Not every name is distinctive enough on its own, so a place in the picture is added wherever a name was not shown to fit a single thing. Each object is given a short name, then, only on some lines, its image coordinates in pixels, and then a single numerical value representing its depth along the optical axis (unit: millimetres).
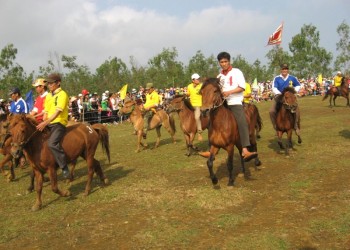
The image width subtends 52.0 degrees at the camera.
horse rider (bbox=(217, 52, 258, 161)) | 7957
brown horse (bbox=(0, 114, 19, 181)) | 10023
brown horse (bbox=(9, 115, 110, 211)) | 7150
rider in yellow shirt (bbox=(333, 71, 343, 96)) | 24419
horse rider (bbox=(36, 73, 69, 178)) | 7434
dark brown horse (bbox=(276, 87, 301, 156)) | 10598
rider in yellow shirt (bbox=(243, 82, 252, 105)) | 11000
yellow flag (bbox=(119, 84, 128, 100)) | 26134
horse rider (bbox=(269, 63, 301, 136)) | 10969
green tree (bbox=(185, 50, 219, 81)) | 54344
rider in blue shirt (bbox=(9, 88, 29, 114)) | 10890
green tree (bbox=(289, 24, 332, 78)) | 48750
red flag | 25375
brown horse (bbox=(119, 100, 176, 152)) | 13961
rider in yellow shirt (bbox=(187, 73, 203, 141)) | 12047
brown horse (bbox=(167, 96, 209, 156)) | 12110
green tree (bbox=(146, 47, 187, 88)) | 51397
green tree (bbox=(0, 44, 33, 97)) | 31602
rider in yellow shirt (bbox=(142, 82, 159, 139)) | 14455
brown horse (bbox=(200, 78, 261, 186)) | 7527
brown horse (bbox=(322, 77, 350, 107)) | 24125
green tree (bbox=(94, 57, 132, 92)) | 49612
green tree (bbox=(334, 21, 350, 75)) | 48438
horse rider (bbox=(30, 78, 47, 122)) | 8664
